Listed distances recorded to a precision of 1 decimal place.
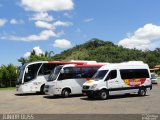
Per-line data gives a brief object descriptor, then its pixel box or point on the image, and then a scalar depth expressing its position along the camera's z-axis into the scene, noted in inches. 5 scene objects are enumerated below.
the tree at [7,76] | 972.1
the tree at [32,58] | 1167.5
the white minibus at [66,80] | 466.0
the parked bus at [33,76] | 535.7
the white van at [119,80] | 419.4
